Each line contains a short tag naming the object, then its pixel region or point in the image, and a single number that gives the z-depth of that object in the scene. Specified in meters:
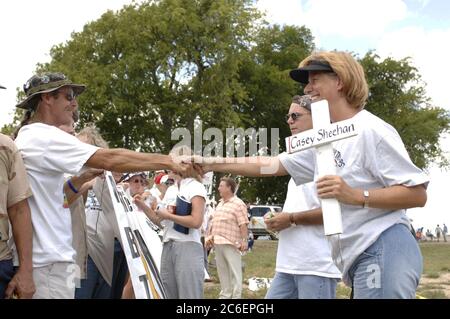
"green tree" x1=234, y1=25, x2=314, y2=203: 37.44
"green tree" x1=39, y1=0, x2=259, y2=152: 32.56
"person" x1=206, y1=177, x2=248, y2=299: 10.20
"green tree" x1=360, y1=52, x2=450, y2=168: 41.81
